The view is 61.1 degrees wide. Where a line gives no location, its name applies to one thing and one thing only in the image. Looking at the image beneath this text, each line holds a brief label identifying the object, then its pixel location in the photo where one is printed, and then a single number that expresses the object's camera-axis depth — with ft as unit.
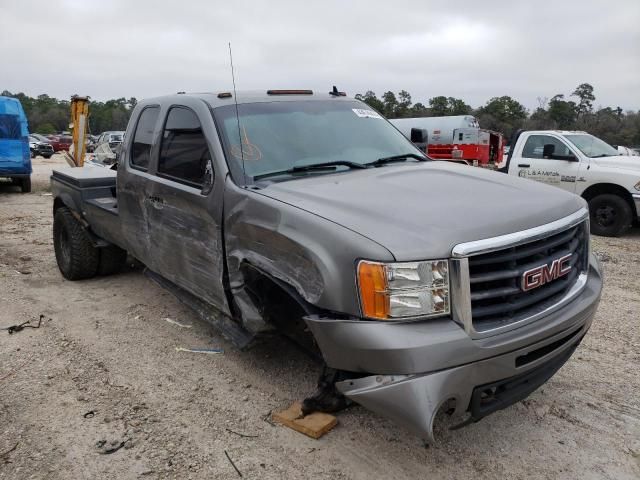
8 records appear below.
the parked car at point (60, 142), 129.49
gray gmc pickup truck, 7.61
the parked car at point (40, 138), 118.62
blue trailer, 45.83
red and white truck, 76.23
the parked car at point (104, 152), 54.99
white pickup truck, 28.84
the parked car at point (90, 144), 106.44
